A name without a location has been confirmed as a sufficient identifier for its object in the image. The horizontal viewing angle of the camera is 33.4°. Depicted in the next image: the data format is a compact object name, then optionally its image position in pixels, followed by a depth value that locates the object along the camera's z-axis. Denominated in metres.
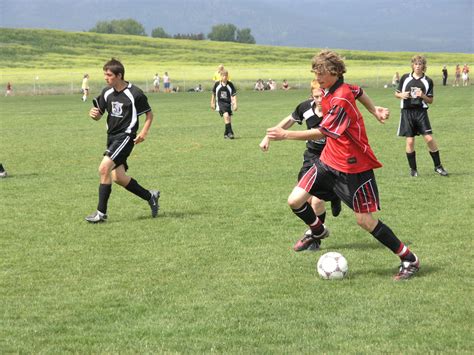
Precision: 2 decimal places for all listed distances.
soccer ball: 7.34
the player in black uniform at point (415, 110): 13.66
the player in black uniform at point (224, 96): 22.73
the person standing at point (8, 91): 58.44
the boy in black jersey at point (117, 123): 10.45
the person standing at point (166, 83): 61.97
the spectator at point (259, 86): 64.50
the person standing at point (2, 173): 14.91
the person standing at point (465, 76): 63.54
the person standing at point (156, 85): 62.52
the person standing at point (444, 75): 62.79
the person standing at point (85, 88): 47.89
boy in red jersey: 7.22
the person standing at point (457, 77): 63.09
